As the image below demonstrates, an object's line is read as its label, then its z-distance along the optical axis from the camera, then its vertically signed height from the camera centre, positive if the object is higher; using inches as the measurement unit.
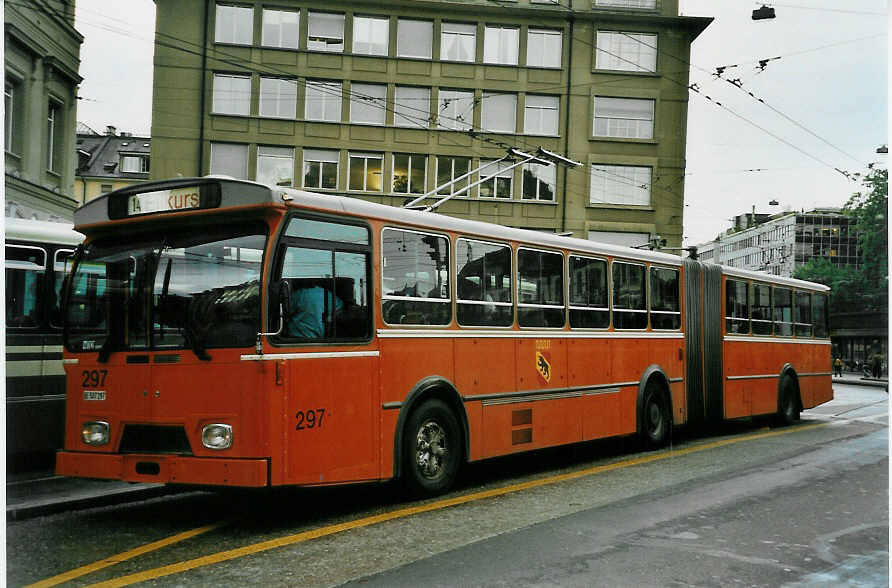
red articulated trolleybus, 279.9 -4.7
